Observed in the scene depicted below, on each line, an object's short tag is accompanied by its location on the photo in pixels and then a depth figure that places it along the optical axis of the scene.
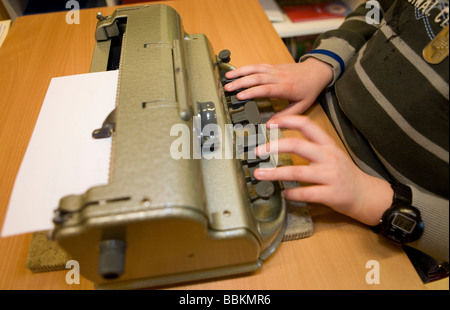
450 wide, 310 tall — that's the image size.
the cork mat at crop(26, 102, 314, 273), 0.53
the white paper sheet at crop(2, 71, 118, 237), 0.43
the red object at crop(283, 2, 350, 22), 1.40
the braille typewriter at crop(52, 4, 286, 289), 0.39
